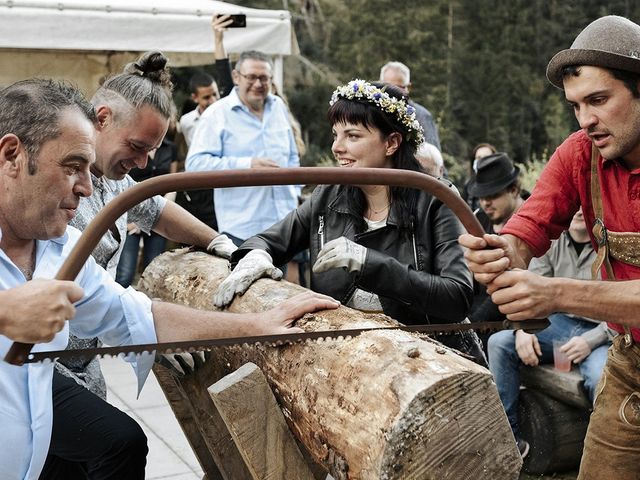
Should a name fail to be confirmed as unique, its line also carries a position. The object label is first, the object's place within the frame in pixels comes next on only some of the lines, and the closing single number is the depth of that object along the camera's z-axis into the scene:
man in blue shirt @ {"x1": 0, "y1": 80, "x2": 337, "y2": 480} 2.43
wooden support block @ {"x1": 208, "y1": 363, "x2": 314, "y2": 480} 2.53
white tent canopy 7.39
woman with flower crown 3.28
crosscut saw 2.24
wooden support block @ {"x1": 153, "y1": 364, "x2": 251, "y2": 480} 3.43
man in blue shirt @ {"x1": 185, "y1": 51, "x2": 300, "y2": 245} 6.28
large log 2.24
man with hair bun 3.18
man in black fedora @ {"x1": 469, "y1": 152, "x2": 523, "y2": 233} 5.61
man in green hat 2.55
